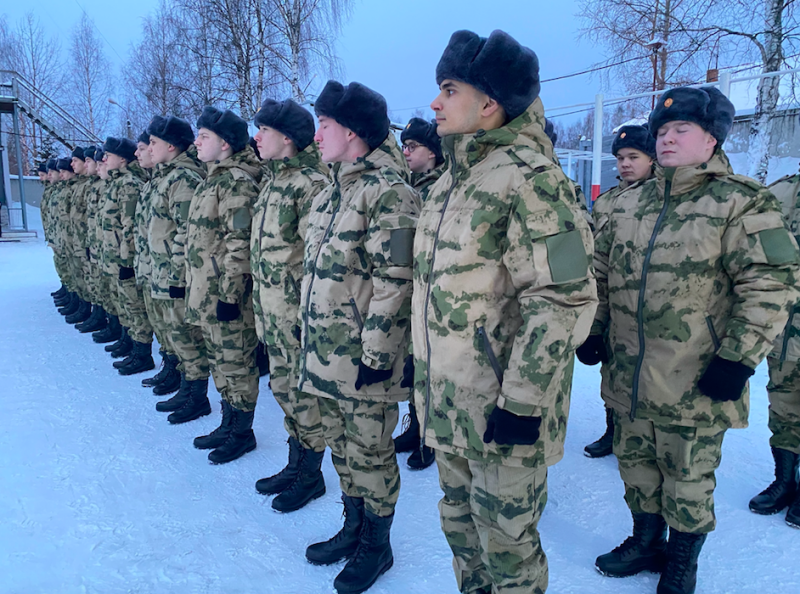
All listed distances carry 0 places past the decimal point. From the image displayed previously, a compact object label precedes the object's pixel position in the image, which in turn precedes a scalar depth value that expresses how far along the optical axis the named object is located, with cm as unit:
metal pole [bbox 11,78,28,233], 1814
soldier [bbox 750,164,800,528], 277
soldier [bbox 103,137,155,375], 523
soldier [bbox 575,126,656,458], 320
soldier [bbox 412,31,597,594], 155
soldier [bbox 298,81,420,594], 219
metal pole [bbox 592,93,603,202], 901
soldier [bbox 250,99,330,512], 291
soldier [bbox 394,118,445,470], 370
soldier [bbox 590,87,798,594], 200
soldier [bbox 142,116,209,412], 400
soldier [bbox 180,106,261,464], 354
